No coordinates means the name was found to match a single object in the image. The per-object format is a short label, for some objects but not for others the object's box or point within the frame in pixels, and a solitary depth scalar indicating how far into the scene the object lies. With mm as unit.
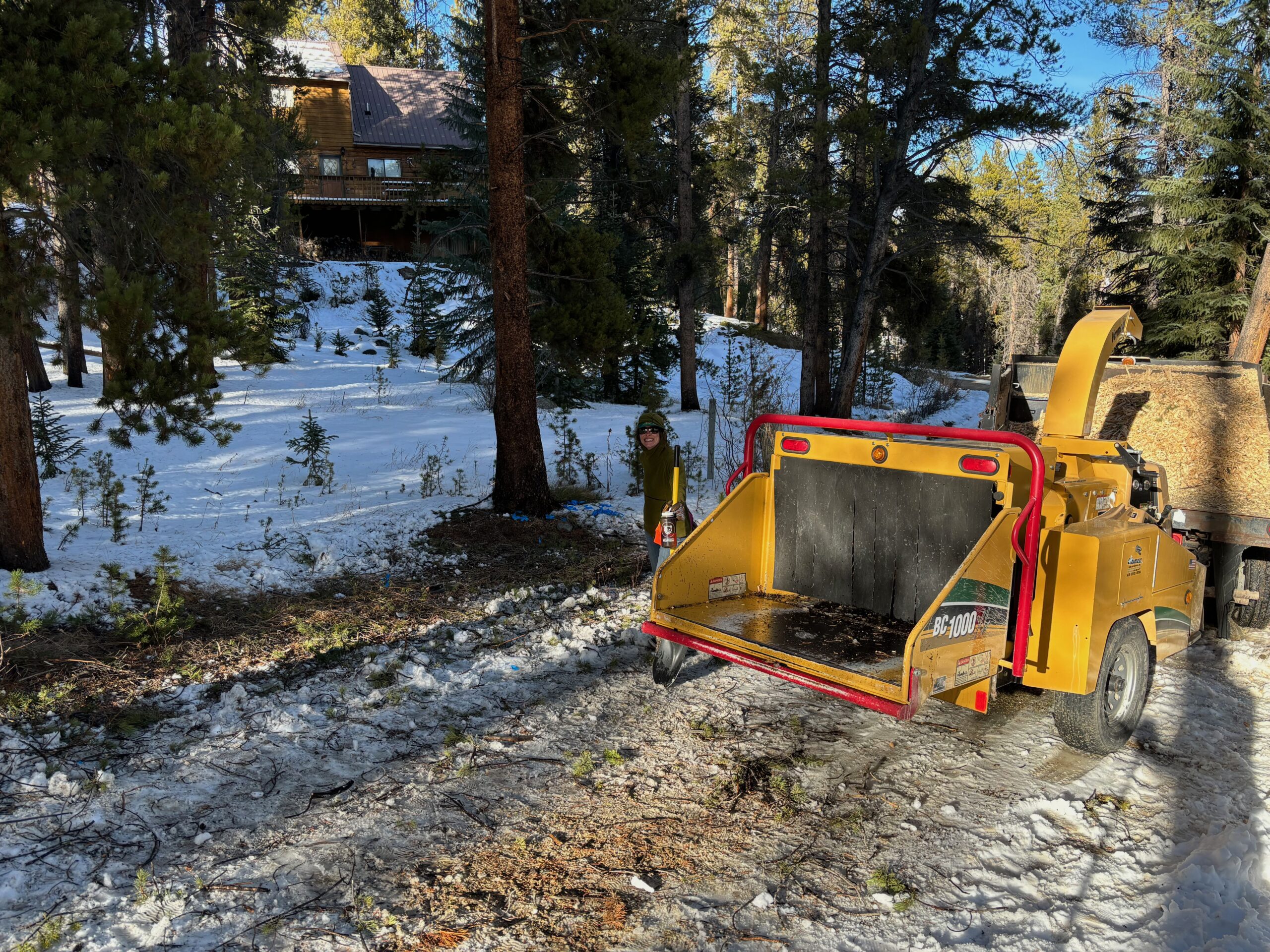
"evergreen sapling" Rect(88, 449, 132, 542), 7750
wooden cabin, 36531
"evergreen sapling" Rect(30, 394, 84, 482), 9961
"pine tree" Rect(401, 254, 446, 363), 17453
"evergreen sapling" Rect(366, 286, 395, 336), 28891
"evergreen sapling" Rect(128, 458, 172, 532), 8461
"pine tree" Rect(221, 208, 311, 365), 20109
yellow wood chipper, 4207
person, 6699
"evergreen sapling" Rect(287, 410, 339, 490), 10734
